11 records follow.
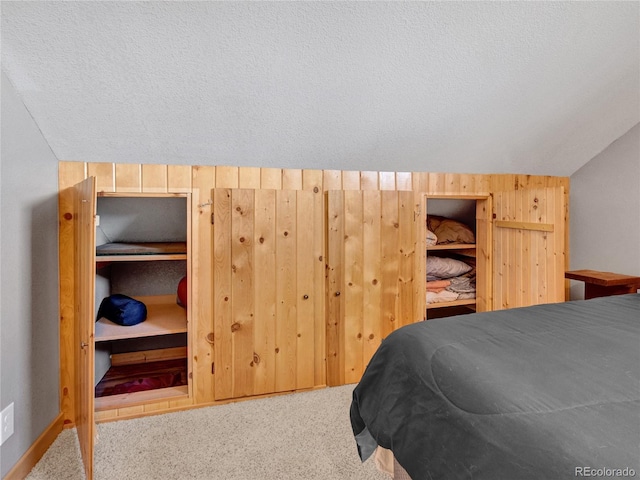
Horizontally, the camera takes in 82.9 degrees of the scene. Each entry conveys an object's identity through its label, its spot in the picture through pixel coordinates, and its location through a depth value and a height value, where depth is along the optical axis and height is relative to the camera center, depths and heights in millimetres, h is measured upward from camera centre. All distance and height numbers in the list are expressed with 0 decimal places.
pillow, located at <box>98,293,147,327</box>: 2383 -510
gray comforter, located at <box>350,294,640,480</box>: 720 -398
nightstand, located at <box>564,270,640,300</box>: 2404 -326
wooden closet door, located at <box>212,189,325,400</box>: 2295 -370
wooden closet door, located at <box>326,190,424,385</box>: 2494 -261
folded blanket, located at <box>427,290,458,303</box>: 3047 -529
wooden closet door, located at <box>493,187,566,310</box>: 2314 -94
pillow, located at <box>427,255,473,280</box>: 3152 -295
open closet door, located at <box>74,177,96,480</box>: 1583 -363
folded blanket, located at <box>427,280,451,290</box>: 3080 -432
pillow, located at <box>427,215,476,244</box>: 3125 +26
